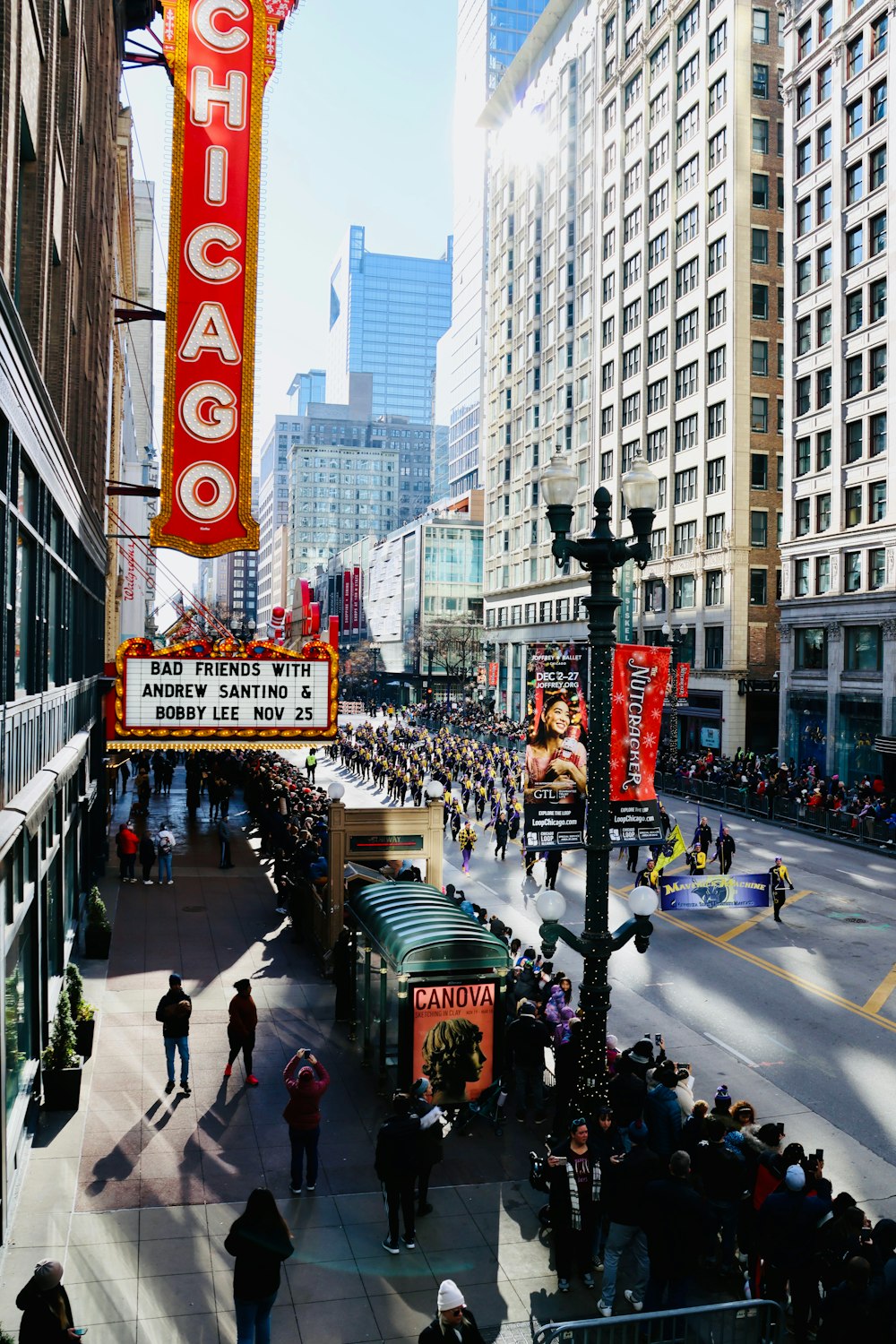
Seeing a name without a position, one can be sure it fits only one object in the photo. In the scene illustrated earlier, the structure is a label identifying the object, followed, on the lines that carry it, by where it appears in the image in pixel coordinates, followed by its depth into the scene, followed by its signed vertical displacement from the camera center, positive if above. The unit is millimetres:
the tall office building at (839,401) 44250 +11827
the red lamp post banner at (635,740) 12375 -981
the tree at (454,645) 111062 +1212
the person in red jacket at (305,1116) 10547 -4697
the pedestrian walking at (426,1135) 10016 -4650
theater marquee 19328 -785
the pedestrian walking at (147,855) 26062 -5079
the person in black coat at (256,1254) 7602 -4416
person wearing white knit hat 6660 -4332
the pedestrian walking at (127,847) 25891 -4874
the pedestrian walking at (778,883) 23906 -5164
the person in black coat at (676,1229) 8375 -4613
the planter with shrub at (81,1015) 13531 -4781
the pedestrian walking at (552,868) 26719 -5453
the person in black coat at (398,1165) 9664 -4758
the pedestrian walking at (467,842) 29969 -5395
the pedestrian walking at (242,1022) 13430 -4777
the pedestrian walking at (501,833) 32031 -5490
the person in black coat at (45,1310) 6562 -4197
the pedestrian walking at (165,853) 25297 -4962
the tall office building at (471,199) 169500 +76425
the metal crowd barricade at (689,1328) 7207 -4840
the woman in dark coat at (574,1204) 9336 -4993
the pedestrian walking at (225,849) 28906 -5465
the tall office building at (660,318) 58281 +22788
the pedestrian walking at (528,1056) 13086 -5093
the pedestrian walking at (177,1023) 12867 -4618
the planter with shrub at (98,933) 19047 -5179
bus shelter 12430 -4259
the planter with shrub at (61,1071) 12383 -5016
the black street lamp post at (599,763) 10609 -1110
